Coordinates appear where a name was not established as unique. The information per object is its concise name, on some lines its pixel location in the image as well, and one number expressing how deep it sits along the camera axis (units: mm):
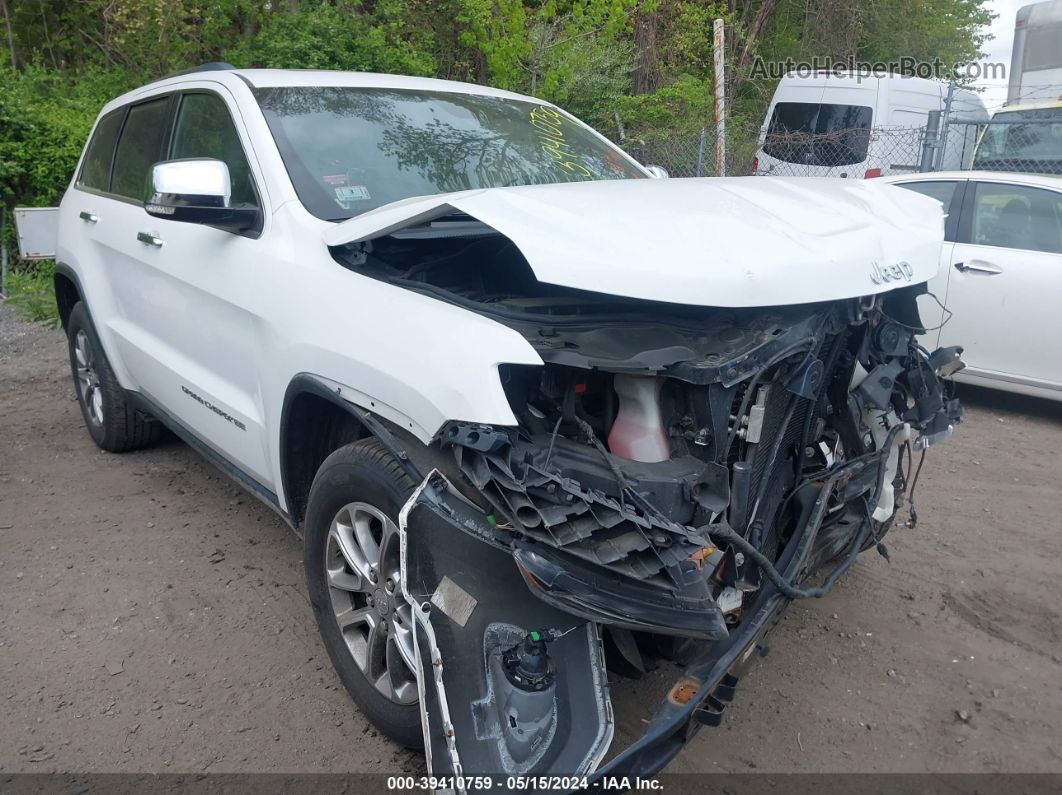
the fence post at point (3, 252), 9422
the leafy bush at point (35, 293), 8555
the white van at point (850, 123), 11781
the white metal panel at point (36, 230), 8281
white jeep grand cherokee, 2137
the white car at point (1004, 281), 5559
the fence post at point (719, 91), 10508
